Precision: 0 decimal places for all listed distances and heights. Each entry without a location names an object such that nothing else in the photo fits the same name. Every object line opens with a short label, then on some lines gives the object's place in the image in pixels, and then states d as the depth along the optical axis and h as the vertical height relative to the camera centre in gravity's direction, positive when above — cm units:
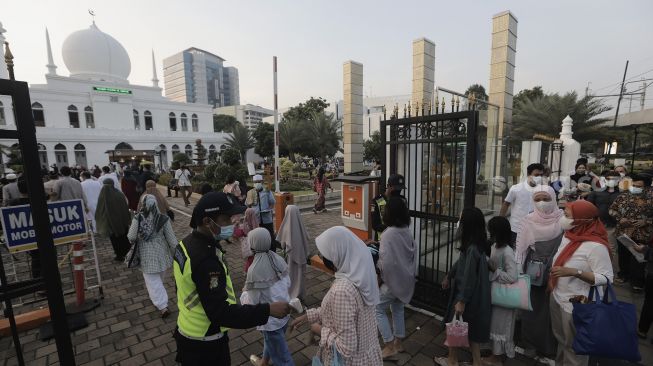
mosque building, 3225 +482
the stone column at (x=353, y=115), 938 +109
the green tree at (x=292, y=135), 3288 +161
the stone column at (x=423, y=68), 876 +234
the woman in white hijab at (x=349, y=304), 205 -107
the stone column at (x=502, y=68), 779 +207
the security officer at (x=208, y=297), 201 -99
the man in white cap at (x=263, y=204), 643 -113
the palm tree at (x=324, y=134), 3212 +166
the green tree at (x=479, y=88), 4483 +881
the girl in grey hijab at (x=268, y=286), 292 -135
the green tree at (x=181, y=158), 2651 -57
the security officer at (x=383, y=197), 416 -73
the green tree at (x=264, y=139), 4062 +149
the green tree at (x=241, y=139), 4072 +158
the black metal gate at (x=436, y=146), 357 +3
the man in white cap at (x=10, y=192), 611 -77
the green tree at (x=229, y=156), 1866 -32
